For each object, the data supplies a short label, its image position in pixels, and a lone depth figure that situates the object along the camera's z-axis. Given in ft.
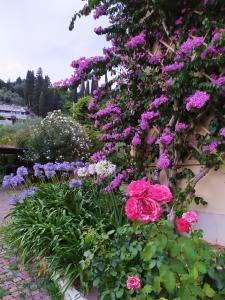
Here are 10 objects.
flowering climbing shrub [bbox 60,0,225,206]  11.38
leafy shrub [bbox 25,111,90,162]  34.69
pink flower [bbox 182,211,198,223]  5.52
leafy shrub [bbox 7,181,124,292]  9.09
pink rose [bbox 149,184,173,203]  4.78
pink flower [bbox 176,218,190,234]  5.18
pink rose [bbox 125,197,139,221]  4.74
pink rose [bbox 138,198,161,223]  4.69
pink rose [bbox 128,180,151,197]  4.78
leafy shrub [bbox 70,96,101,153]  39.83
